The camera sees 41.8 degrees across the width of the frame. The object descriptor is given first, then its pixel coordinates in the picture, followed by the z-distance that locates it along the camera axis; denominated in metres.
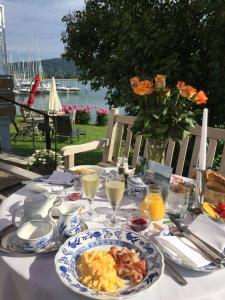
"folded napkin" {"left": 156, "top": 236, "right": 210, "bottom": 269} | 1.11
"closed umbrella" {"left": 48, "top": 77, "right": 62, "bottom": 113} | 10.66
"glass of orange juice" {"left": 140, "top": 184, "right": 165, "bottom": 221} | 1.46
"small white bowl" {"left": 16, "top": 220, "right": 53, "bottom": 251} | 1.16
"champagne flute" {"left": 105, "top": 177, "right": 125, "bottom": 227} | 1.44
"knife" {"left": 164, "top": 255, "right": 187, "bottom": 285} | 1.02
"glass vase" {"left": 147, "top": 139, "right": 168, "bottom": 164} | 1.79
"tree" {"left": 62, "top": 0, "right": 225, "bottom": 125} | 3.30
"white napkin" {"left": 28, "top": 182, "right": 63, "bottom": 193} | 1.73
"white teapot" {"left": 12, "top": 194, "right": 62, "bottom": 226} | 1.35
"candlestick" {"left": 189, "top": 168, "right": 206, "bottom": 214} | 1.54
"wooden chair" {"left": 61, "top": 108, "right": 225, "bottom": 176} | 2.47
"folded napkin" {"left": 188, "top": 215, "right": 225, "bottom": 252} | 1.24
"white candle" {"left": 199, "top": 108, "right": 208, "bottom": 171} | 1.50
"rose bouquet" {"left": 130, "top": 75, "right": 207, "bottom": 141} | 1.70
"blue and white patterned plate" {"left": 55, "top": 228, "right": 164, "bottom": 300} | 0.96
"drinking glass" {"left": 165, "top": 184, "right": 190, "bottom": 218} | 1.53
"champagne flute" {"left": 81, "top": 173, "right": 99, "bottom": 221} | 1.50
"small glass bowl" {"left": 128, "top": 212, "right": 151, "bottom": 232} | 1.37
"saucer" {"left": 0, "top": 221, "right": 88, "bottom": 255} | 1.17
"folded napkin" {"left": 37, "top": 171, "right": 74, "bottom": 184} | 1.85
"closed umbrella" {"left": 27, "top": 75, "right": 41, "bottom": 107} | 9.99
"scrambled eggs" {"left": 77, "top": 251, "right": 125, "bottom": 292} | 0.99
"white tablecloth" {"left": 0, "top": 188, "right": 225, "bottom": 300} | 0.97
